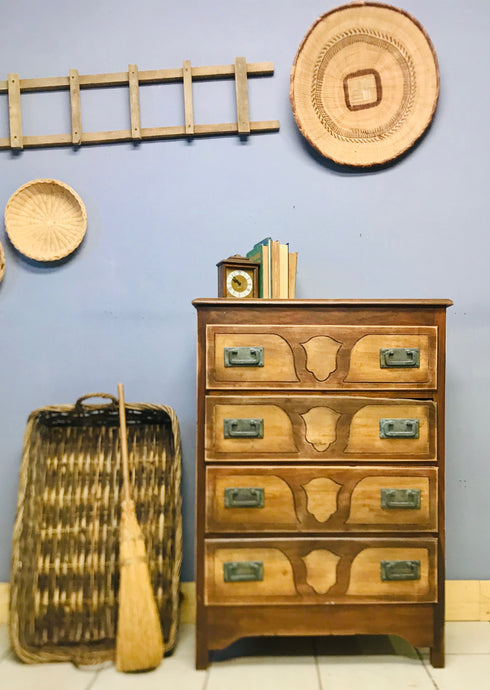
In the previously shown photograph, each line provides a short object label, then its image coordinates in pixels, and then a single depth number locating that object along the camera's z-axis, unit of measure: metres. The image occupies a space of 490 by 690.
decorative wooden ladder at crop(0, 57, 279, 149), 2.21
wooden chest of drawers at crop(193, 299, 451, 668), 1.74
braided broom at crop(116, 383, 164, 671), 1.73
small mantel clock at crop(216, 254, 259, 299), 1.92
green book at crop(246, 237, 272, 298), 1.94
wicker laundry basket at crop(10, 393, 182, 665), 1.93
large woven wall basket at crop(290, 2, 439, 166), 2.17
